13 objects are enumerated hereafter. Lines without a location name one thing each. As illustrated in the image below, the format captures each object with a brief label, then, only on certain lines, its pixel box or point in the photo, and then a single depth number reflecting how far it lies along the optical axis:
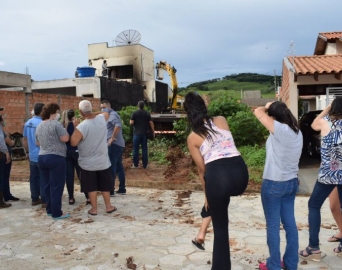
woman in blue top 3.62
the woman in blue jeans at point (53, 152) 5.40
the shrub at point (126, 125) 12.44
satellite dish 30.66
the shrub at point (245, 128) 11.19
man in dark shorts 5.42
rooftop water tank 23.41
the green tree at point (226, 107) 12.20
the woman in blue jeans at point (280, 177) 3.24
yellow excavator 26.30
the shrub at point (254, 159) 7.91
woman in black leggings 3.01
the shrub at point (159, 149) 11.01
